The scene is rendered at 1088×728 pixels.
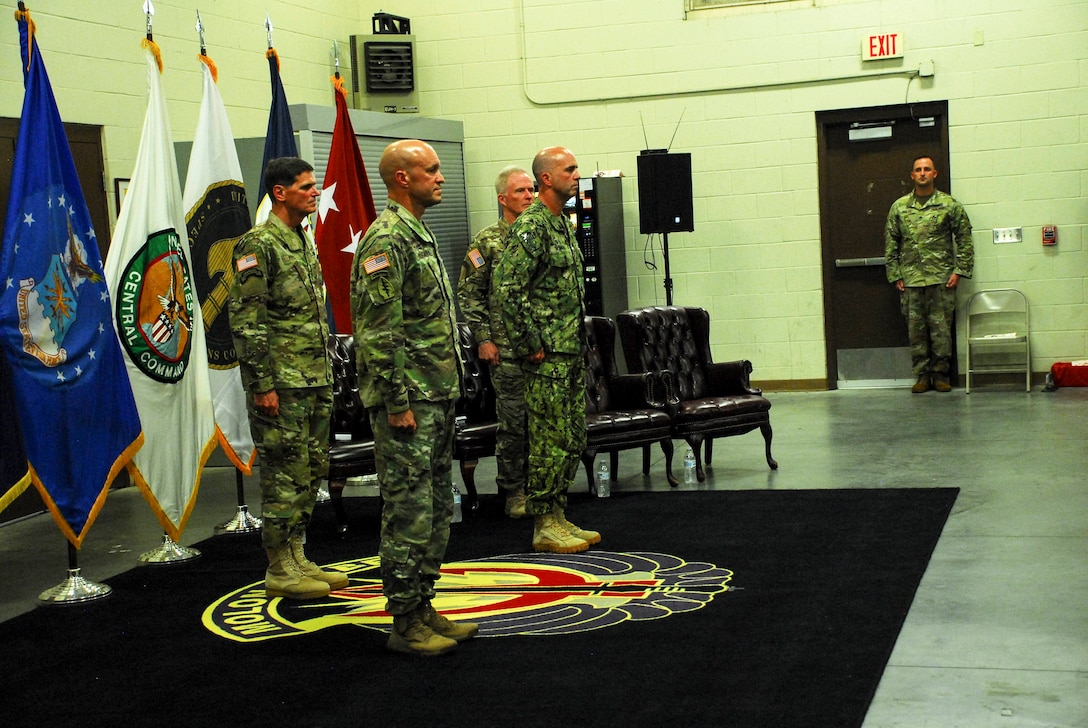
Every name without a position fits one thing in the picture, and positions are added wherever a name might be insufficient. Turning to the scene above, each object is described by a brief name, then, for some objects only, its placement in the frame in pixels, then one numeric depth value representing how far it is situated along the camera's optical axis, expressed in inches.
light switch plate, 395.9
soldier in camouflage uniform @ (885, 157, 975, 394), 392.2
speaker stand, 405.7
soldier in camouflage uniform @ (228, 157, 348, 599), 185.8
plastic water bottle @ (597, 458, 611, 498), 258.2
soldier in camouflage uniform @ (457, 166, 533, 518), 241.4
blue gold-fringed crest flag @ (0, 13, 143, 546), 199.5
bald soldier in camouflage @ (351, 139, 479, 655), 151.3
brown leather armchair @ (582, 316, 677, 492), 260.4
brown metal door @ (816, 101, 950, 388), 408.5
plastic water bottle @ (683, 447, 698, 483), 270.8
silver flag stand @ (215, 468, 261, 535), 248.2
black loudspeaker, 394.6
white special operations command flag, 244.8
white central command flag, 224.8
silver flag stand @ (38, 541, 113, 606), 199.2
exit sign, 398.6
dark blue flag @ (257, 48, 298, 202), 263.4
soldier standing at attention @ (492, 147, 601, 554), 202.2
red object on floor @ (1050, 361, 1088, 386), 384.5
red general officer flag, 294.8
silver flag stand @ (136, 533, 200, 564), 224.2
